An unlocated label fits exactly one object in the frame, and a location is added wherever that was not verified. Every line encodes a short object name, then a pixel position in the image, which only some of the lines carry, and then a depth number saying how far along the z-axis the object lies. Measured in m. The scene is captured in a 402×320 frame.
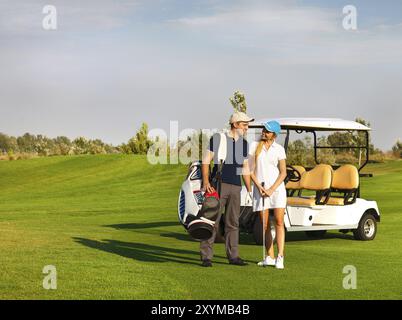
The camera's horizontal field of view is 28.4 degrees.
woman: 10.67
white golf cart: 13.99
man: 10.66
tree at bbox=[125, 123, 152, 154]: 58.09
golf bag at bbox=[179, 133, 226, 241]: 10.61
